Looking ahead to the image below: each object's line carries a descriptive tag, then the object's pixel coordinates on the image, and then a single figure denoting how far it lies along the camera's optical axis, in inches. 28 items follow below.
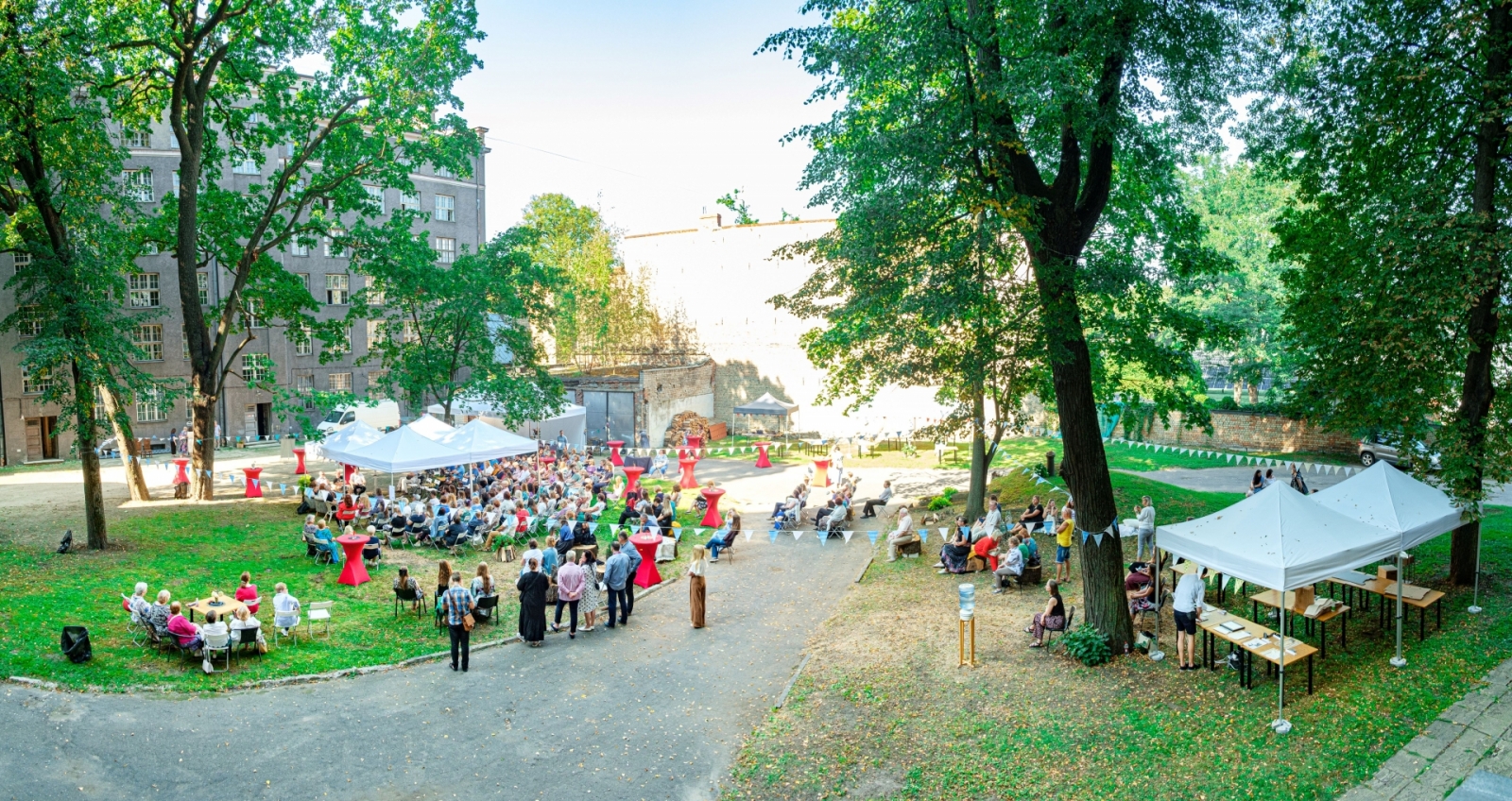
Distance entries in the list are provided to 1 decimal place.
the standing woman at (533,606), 485.1
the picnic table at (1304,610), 407.5
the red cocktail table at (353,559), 600.7
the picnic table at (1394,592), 410.3
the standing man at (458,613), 442.0
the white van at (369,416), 1403.8
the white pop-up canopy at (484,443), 828.6
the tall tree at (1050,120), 387.9
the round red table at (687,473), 1054.7
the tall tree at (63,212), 572.7
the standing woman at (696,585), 520.4
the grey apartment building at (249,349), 1300.4
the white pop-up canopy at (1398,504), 406.0
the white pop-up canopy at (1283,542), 357.4
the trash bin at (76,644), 421.7
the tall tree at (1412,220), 396.8
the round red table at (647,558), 629.3
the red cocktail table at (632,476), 1006.4
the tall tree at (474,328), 956.0
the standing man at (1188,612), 398.9
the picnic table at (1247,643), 361.1
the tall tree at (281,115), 775.7
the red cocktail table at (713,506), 837.2
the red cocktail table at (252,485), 905.5
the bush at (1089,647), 418.6
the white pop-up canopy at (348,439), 827.6
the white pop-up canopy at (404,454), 768.3
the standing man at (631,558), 535.7
